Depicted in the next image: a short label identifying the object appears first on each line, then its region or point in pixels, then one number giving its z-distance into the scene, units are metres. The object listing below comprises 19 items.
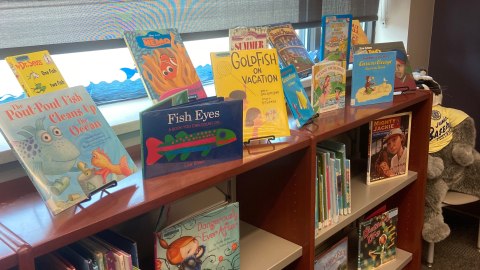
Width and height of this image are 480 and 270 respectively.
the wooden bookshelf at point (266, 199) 0.74
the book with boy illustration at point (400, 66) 1.74
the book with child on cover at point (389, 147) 1.75
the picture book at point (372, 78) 1.59
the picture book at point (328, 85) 1.45
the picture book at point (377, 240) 1.72
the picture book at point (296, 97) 1.29
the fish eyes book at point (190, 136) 0.92
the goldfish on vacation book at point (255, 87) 1.15
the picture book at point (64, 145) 0.78
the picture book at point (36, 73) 0.95
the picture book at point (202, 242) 0.99
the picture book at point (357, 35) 2.04
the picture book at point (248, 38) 1.37
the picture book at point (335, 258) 1.54
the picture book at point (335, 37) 1.77
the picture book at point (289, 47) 1.66
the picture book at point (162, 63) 1.16
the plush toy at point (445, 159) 2.13
